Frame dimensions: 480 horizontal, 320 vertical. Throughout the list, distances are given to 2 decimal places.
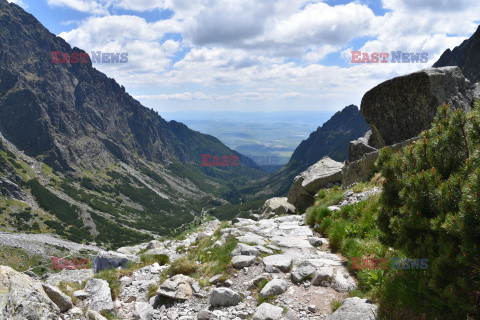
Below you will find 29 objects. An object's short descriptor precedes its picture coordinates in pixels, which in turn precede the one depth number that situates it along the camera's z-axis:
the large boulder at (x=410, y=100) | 20.69
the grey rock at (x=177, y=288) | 9.74
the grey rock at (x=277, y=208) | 27.75
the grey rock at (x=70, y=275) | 12.81
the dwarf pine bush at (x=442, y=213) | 4.42
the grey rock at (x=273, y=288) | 8.56
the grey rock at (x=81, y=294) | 9.86
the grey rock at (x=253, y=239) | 13.58
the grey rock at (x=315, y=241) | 13.13
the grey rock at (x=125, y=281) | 11.95
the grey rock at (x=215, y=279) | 10.33
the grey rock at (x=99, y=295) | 9.26
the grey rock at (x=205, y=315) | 8.04
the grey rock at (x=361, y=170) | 20.42
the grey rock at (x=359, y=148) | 27.19
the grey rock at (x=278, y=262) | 10.27
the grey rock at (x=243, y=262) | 10.95
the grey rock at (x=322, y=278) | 8.85
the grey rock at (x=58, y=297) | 8.55
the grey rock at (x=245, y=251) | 11.86
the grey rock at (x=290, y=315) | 7.22
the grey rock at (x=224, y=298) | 8.71
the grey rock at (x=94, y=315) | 8.07
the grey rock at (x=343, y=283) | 8.26
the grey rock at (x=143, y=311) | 8.76
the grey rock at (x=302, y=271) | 9.28
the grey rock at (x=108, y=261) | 14.80
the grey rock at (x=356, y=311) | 6.18
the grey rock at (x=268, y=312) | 7.28
